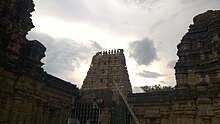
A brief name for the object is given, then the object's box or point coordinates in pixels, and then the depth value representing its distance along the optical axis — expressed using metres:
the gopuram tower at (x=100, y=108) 11.00
